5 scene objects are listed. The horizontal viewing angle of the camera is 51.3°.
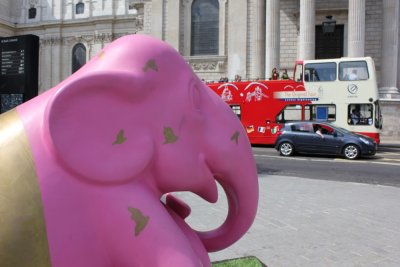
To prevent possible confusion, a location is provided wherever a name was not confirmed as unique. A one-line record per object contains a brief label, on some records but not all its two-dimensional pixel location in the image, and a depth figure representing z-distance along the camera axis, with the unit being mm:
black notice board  8266
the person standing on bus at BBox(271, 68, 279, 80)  20242
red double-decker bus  17469
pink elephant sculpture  1471
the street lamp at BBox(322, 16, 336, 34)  23422
